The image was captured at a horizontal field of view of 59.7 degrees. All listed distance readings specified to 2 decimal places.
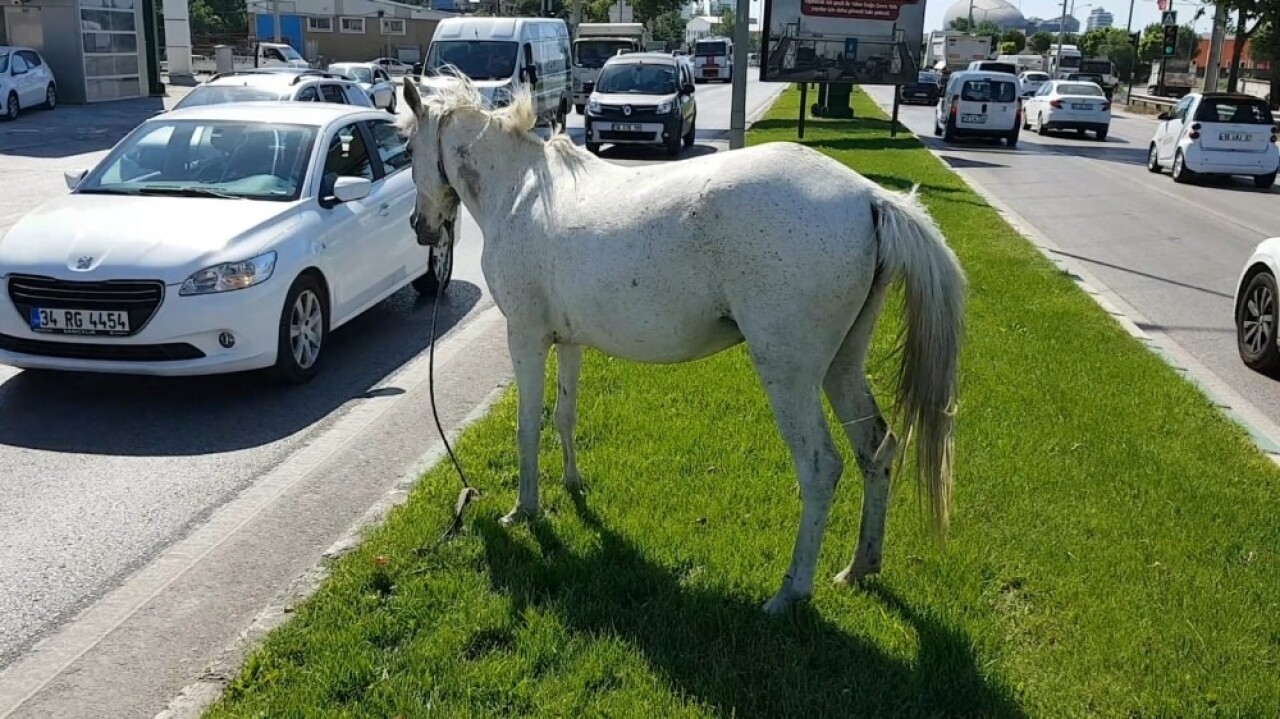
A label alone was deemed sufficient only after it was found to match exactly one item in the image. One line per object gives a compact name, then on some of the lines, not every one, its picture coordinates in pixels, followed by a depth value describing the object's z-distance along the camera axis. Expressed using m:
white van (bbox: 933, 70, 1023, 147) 30.08
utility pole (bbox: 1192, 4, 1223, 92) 46.18
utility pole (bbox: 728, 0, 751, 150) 17.28
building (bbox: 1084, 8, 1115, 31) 186.10
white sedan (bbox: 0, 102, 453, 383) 6.83
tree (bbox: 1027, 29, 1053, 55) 113.81
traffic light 50.62
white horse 4.04
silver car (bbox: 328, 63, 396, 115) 29.20
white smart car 22.69
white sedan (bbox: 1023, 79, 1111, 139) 35.44
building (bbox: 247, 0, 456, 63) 74.81
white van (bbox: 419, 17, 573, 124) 25.31
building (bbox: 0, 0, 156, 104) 36.00
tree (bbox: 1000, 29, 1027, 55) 105.75
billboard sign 26.41
